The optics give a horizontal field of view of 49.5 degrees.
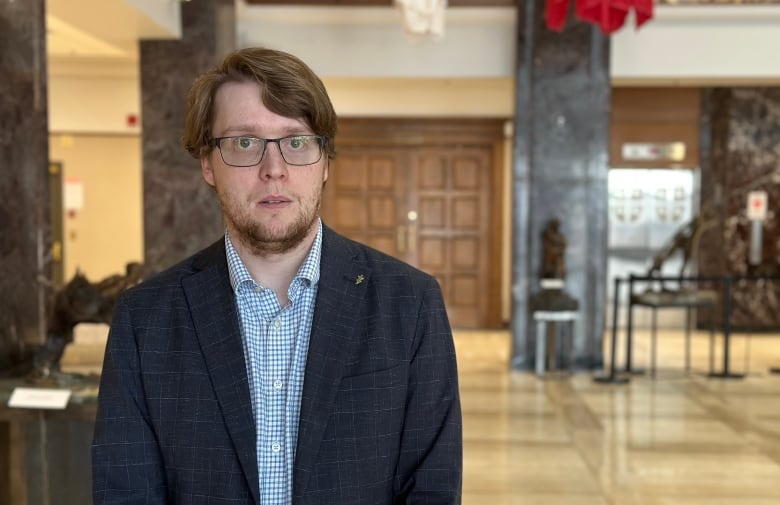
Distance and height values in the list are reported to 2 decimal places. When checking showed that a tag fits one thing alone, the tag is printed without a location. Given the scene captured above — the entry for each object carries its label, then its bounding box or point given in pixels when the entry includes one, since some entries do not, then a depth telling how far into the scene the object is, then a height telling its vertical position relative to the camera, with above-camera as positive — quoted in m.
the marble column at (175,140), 7.88 +0.64
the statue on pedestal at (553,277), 8.79 -0.70
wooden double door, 12.45 +0.00
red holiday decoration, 6.37 +1.53
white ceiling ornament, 7.20 +1.68
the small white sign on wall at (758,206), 11.90 +0.08
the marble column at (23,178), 4.43 +0.16
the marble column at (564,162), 9.04 +0.52
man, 1.67 -0.31
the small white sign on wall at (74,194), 11.85 +0.20
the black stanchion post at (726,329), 8.82 -1.24
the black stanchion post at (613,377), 8.49 -1.70
